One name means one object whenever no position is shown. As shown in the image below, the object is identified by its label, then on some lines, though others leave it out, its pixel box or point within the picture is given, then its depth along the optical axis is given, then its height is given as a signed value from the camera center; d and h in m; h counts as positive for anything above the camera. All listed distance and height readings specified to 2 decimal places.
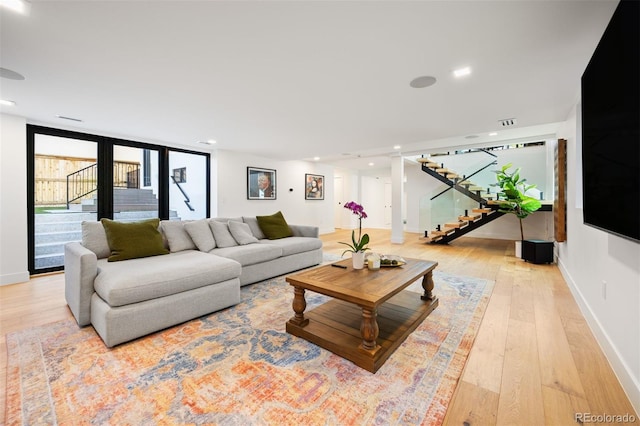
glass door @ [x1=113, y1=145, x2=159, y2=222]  4.66 +0.56
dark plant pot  4.43 -0.68
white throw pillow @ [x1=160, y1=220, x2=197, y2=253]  3.25 -0.29
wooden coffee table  1.77 -0.91
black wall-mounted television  1.16 +0.44
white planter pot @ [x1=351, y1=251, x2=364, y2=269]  2.44 -0.44
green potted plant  4.96 +0.20
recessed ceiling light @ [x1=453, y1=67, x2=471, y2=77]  2.32 +1.25
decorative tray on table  2.52 -0.48
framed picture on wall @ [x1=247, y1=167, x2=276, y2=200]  6.59 +0.75
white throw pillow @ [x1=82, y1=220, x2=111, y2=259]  2.77 -0.27
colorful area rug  1.37 -1.03
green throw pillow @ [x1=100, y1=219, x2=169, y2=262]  2.74 -0.28
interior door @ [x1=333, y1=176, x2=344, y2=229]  10.22 +0.46
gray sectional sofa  2.05 -0.59
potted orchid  2.42 -0.38
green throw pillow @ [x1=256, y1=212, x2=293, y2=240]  4.32 -0.24
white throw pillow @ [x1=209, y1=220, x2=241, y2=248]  3.55 -0.30
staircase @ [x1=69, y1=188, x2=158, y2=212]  4.40 +0.21
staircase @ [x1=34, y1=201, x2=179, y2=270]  3.99 -0.31
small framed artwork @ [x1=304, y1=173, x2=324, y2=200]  8.09 +0.80
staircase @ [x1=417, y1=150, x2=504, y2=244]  6.18 +0.10
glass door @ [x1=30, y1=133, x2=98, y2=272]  3.96 +0.32
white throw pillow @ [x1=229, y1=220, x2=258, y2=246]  3.75 -0.31
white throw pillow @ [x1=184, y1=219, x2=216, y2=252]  3.38 -0.29
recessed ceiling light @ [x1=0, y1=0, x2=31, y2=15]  1.55 +1.23
